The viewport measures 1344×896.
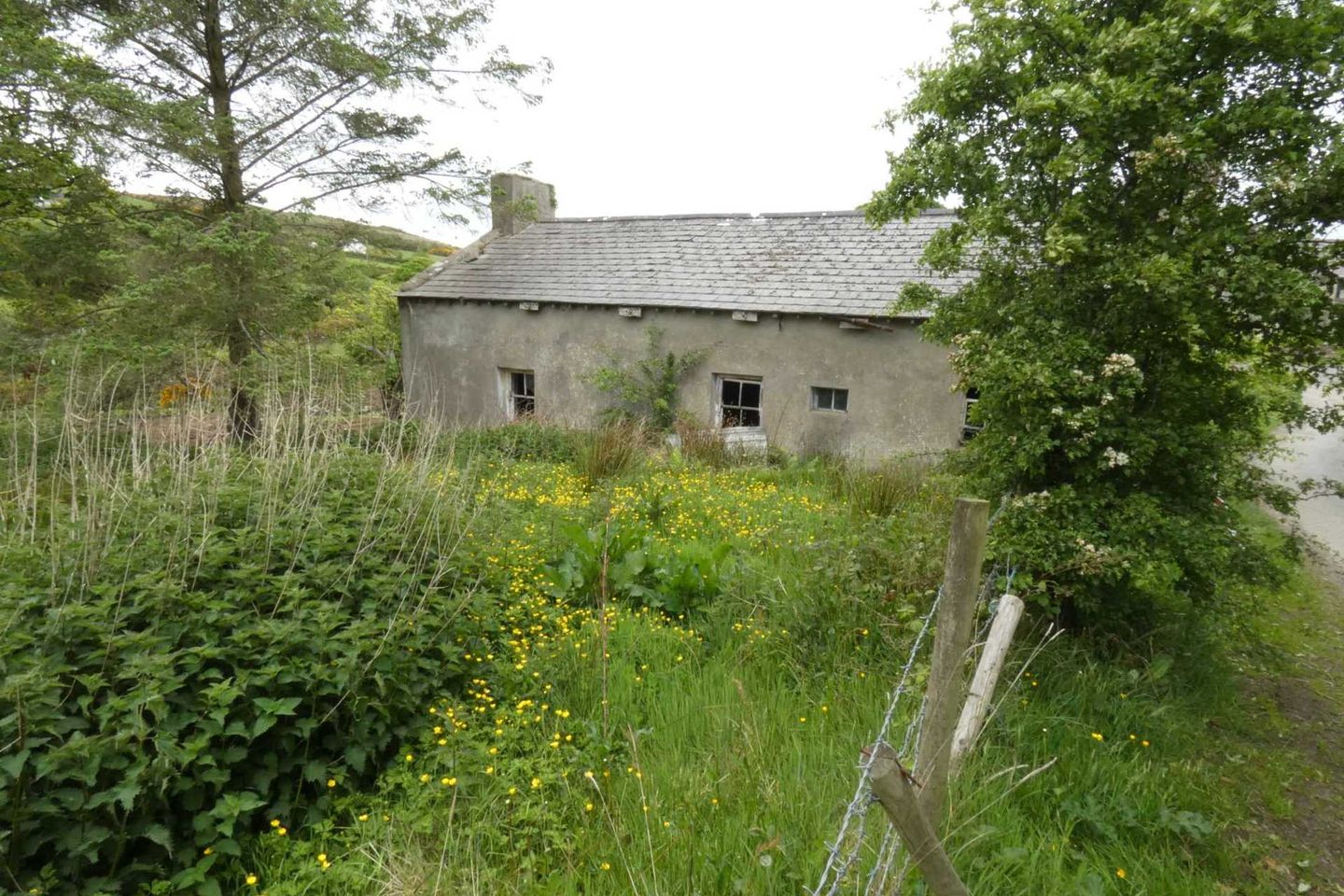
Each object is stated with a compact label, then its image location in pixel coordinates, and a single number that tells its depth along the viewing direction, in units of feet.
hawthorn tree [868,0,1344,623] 12.37
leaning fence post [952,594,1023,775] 9.36
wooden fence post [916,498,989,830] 7.17
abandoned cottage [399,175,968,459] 38.17
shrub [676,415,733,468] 35.22
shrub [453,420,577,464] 35.37
